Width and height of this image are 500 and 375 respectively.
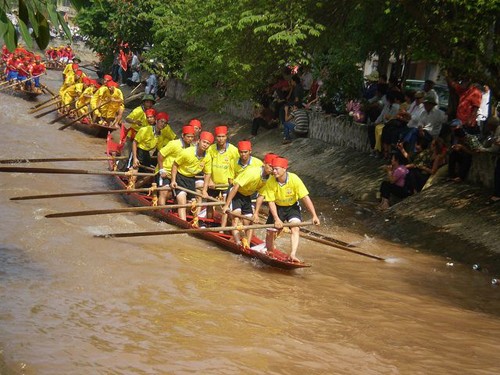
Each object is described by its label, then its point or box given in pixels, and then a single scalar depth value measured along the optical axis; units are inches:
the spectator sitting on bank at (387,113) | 772.6
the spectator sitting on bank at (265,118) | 1007.6
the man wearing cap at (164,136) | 681.6
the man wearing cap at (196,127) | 613.8
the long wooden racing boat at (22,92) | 1482.5
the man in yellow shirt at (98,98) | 1038.4
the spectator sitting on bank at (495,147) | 597.0
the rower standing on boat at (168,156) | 598.2
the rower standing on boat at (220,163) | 568.2
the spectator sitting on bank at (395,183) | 684.1
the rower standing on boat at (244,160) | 538.0
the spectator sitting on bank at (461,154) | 637.9
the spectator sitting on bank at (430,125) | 696.4
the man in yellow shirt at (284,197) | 490.9
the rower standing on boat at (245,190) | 522.0
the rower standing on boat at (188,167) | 579.2
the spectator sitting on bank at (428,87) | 735.7
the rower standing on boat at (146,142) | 685.3
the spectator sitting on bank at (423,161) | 673.0
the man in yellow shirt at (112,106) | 1026.0
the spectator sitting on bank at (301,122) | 933.8
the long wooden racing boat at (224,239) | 494.6
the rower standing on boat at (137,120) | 721.0
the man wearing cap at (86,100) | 1110.8
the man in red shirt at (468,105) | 676.1
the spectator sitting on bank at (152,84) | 1421.0
